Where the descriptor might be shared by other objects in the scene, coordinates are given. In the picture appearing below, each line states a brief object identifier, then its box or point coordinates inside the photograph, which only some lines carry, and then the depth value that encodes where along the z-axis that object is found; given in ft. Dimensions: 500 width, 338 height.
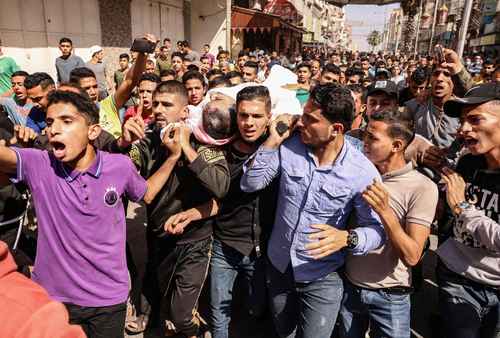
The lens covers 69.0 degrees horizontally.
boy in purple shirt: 6.26
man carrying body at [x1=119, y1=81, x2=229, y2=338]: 8.21
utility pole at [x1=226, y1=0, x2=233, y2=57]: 56.03
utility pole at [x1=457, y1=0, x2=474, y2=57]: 25.32
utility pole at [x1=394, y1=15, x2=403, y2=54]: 200.59
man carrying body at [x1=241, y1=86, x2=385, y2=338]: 6.64
